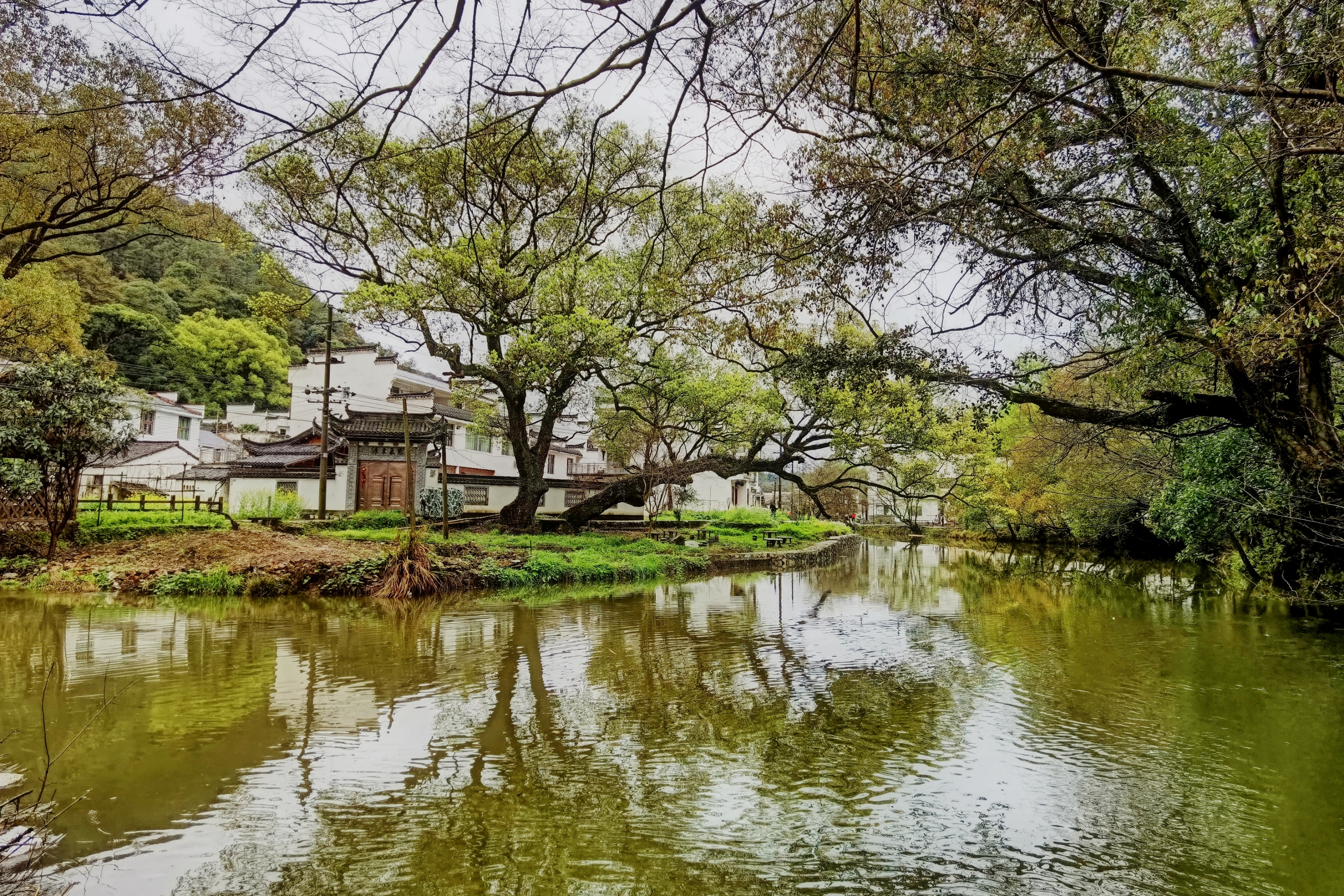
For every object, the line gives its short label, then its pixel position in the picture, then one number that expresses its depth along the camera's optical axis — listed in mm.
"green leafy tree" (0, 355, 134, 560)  11961
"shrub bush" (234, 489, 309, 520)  21750
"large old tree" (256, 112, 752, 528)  15438
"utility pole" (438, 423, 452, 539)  17406
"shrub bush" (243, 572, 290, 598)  11773
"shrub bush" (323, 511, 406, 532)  20312
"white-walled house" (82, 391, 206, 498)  27078
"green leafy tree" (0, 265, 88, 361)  13773
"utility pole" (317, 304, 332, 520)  21734
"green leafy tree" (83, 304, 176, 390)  34438
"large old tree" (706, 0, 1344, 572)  3963
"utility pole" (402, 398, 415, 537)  12539
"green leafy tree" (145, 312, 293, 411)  38531
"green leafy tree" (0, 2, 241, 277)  10234
